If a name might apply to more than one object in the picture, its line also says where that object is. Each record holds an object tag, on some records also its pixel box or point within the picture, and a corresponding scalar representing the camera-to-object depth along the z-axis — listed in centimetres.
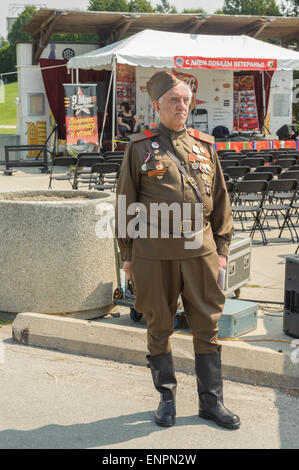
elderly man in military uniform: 363
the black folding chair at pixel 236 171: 1138
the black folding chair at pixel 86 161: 1321
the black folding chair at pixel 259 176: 1023
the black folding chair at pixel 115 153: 1500
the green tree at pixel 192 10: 8455
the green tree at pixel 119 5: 9081
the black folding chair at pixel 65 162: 1352
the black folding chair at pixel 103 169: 1205
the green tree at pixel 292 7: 4641
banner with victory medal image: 1831
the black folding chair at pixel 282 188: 934
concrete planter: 535
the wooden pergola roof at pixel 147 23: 2186
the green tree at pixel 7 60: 5912
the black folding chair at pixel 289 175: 1024
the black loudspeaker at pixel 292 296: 488
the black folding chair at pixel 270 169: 1105
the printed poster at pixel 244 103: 2461
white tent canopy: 1717
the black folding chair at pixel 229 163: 1230
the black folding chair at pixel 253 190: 909
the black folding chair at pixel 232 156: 1360
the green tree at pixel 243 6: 8120
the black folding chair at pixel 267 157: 1398
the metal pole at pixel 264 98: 2289
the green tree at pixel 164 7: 13175
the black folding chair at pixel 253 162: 1305
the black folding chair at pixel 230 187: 919
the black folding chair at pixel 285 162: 1302
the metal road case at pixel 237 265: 573
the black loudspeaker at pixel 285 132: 2339
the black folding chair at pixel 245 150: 1667
